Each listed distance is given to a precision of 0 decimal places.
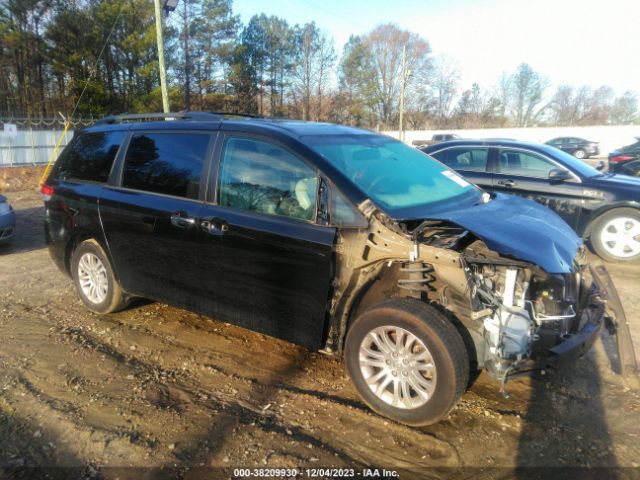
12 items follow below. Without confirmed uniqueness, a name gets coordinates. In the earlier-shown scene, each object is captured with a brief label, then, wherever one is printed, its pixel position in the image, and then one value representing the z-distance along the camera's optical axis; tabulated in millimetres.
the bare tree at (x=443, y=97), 66500
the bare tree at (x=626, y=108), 62562
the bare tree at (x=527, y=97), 65562
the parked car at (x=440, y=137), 33231
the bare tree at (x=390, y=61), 61844
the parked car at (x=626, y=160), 12586
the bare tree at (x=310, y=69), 56062
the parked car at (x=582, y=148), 31500
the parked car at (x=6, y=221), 7328
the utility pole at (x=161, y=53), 12664
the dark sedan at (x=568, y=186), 6688
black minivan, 2922
